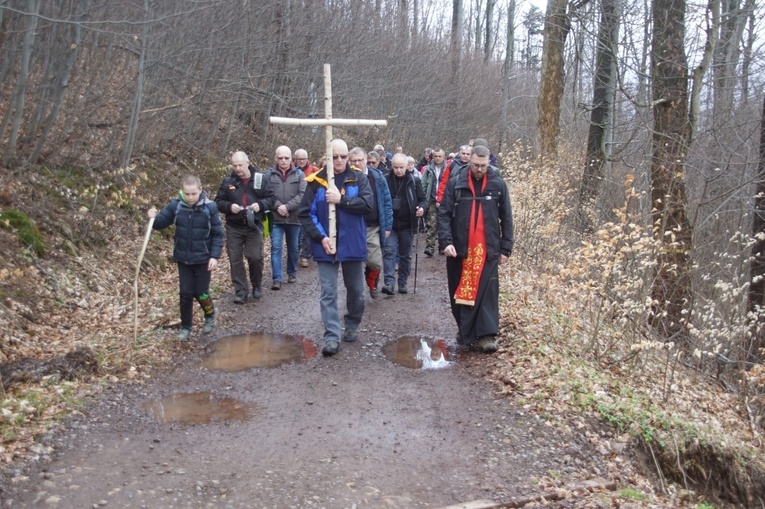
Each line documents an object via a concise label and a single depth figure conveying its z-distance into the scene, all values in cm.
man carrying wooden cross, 737
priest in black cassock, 751
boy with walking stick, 777
